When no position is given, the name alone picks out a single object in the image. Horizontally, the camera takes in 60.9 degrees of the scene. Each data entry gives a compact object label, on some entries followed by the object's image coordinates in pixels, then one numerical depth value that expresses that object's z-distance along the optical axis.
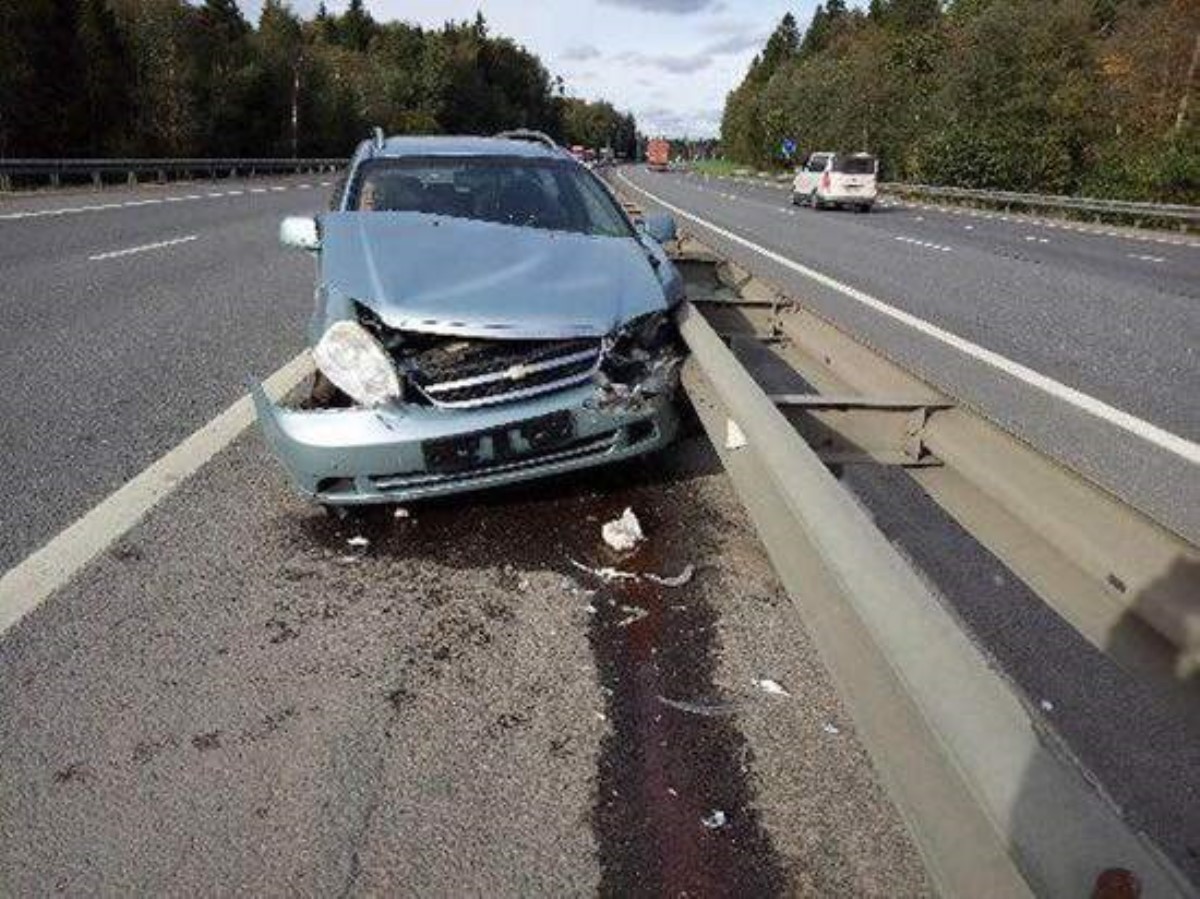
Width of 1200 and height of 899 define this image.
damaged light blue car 3.58
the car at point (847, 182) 33.97
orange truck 109.38
